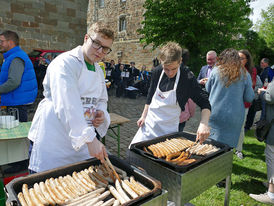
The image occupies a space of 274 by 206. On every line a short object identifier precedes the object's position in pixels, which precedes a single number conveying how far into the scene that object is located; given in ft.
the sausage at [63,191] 4.07
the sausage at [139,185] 4.40
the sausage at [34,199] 3.74
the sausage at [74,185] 4.25
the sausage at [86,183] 4.43
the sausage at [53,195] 3.89
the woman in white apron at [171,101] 7.20
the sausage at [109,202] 3.89
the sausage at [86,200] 3.82
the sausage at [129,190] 4.17
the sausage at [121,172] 4.95
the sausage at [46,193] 3.85
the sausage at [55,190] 4.06
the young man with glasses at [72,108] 4.44
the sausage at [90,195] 3.91
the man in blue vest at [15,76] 10.67
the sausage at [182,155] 6.16
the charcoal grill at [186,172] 5.46
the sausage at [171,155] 6.17
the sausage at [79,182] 4.36
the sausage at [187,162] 5.89
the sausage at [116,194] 4.00
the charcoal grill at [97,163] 3.97
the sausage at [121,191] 4.06
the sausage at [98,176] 4.69
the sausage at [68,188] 4.15
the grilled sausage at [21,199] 3.74
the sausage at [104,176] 4.78
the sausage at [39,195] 3.82
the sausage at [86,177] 4.56
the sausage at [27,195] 3.76
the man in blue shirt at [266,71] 29.35
